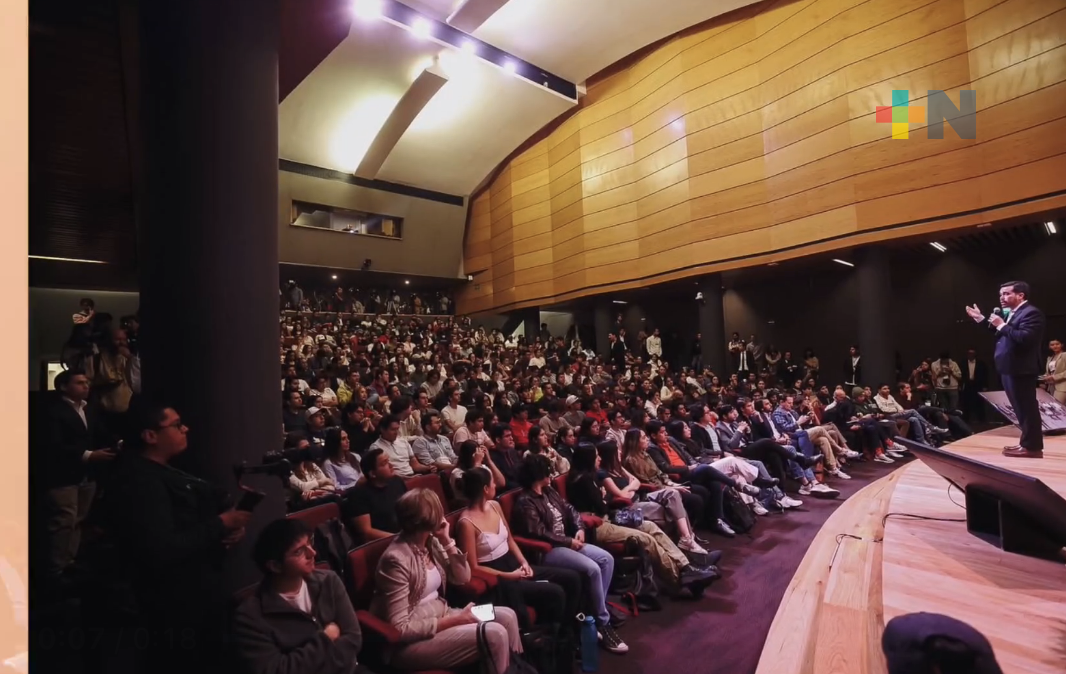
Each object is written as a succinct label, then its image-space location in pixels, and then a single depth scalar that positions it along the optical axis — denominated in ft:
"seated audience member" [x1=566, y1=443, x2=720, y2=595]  9.84
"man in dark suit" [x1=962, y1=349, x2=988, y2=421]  26.40
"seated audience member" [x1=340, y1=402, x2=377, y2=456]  13.89
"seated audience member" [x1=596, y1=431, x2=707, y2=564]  11.31
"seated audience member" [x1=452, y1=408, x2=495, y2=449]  14.21
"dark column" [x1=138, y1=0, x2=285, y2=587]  7.05
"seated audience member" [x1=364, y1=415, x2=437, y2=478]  12.55
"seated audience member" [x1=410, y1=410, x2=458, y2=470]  14.01
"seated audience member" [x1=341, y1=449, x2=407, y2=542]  8.71
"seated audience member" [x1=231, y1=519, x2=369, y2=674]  4.82
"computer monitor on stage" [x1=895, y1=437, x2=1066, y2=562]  4.27
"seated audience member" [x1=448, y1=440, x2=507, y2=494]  10.41
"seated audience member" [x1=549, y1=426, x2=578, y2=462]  14.97
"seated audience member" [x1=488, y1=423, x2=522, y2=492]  13.09
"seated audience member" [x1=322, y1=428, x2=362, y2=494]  11.54
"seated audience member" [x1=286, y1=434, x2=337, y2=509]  10.53
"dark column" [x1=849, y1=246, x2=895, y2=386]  24.50
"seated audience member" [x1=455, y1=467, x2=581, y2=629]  7.77
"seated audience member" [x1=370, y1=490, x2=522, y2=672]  6.13
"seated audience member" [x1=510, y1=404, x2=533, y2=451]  15.49
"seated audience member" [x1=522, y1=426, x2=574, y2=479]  12.87
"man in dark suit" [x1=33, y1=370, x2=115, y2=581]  7.88
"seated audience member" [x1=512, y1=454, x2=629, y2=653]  8.56
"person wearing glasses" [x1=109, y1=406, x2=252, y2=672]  4.90
